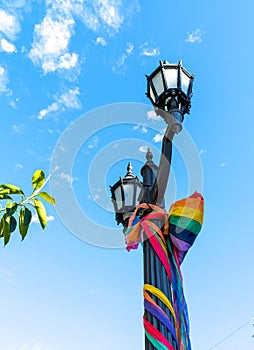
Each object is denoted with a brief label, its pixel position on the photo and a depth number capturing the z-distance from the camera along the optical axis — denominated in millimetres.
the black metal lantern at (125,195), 3718
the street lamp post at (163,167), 2623
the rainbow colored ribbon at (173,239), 2688
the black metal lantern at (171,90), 3043
